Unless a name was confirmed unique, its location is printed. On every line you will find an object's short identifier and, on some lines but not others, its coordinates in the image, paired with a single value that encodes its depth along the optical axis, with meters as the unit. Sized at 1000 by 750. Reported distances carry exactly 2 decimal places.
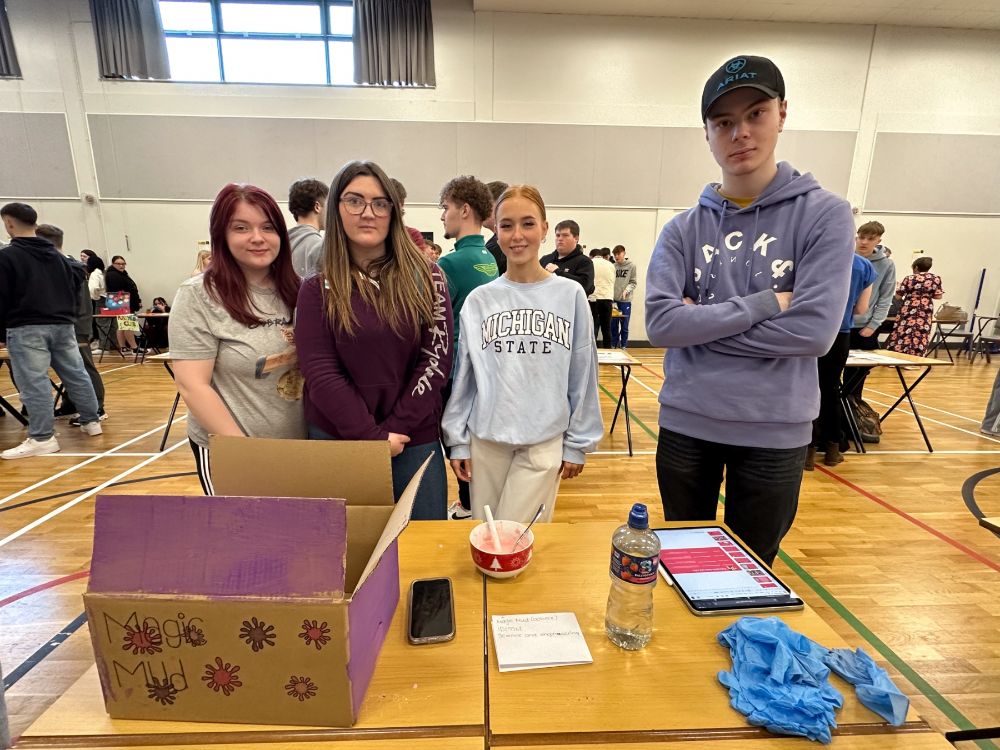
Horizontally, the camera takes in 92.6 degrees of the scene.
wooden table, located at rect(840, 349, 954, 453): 3.50
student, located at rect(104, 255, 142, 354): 7.63
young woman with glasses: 1.38
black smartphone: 0.82
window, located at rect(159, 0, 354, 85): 7.59
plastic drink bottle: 0.79
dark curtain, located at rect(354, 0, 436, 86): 7.38
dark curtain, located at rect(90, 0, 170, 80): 7.27
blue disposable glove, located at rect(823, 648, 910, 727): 0.67
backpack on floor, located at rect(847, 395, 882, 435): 4.11
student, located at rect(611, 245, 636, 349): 8.03
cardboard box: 0.61
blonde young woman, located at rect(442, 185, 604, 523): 1.53
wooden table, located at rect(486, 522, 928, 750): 0.67
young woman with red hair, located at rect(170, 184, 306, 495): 1.39
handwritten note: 0.77
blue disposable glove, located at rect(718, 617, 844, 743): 0.66
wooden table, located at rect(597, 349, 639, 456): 3.62
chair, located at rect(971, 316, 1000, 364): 8.22
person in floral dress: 5.90
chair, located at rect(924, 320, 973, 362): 7.86
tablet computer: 0.90
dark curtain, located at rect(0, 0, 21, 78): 7.30
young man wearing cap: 1.15
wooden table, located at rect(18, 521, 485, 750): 0.65
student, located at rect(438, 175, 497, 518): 2.12
